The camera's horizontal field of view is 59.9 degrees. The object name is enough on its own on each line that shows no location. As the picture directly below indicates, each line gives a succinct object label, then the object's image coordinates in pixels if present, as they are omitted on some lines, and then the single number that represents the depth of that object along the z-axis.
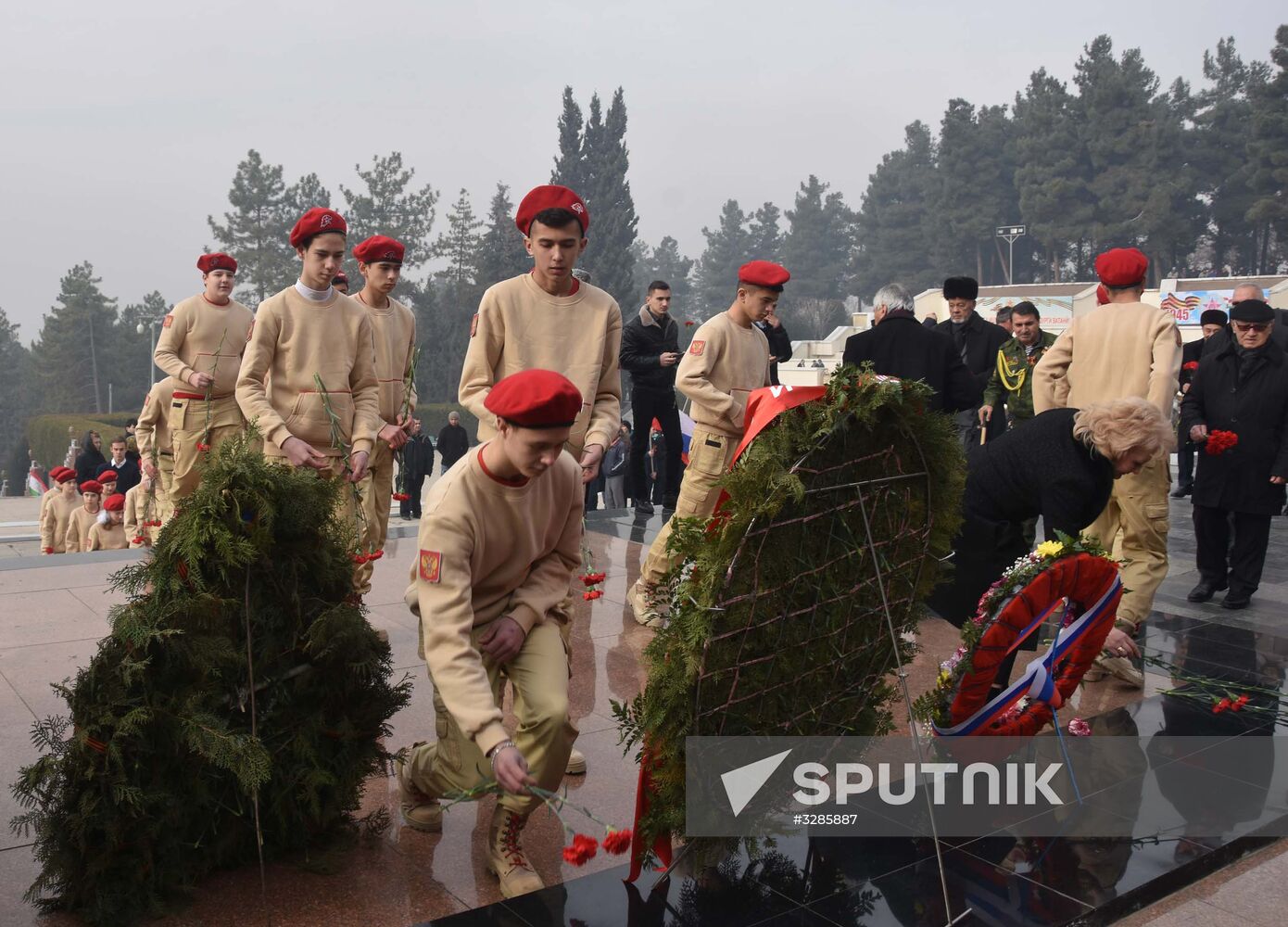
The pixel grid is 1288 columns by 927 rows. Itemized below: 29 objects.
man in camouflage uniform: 9.03
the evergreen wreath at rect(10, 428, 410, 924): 3.05
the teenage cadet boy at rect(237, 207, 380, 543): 5.75
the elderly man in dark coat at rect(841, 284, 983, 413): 7.00
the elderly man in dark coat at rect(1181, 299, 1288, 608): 7.53
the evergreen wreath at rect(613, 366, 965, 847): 3.10
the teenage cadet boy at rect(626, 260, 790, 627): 6.60
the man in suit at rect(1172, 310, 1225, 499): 11.49
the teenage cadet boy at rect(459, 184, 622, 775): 4.79
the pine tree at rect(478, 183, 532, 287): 59.31
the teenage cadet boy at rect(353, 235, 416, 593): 6.54
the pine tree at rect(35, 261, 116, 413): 65.06
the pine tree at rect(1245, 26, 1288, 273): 53.53
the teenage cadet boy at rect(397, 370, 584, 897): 3.12
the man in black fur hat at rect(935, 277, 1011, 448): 10.07
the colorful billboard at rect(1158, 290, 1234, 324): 45.69
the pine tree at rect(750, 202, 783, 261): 108.69
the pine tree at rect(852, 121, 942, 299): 81.50
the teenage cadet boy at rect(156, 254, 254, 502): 8.03
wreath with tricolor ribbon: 3.97
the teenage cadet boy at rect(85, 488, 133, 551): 11.85
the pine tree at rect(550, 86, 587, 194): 64.25
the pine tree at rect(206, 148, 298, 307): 57.66
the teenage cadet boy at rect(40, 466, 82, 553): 12.99
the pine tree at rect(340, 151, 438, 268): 60.19
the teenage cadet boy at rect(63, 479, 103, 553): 12.48
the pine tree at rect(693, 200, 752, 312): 104.81
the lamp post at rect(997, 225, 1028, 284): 68.96
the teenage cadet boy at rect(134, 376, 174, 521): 8.84
